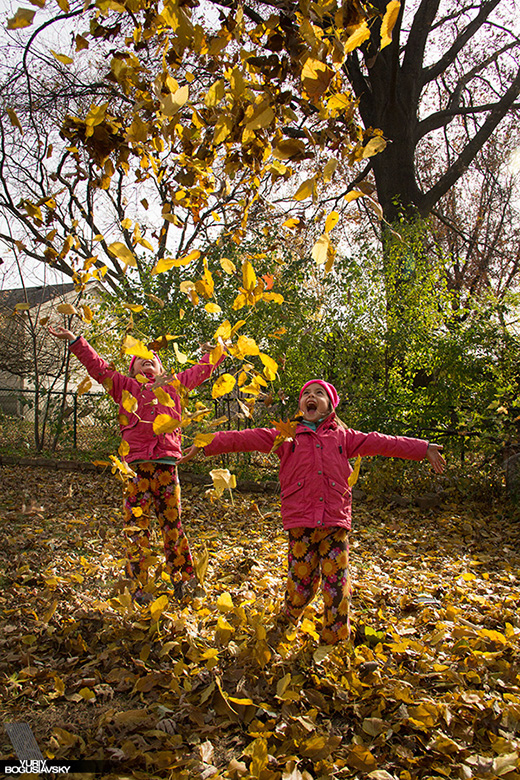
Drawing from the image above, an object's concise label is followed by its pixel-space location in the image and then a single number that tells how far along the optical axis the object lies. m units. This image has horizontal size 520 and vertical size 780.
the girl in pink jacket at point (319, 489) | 2.39
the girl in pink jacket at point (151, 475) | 2.87
